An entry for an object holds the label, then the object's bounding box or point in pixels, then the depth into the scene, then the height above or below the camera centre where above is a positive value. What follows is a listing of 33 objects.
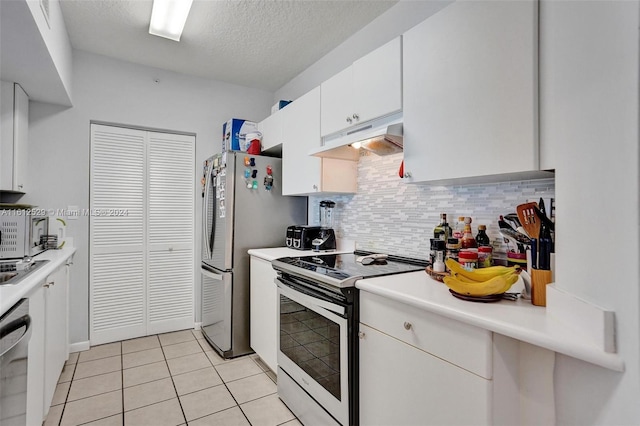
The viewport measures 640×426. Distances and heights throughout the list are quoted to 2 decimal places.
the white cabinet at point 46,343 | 1.44 -0.73
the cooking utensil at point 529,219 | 1.16 -0.02
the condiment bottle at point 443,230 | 1.72 -0.09
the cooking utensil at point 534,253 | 1.12 -0.14
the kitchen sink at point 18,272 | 1.44 -0.32
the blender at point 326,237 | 2.64 -0.21
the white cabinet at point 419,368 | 0.97 -0.55
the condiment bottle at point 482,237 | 1.55 -0.11
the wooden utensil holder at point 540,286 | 1.07 -0.24
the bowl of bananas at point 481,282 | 1.08 -0.25
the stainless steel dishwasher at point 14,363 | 1.11 -0.58
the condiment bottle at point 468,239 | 1.56 -0.12
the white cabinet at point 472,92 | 1.13 +0.50
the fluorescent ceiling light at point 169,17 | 2.09 +1.37
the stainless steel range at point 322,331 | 1.47 -0.63
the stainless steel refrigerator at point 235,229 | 2.62 -0.15
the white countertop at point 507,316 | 0.77 -0.31
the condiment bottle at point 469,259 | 1.40 -0.20
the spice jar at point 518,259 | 1.36 -0.19
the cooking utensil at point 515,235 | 1.38 -0.09
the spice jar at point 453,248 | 1.56 -0.17
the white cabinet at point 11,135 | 2.21 +0.53
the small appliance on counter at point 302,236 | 2.64 -0.20
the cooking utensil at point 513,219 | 1.41 -0.02
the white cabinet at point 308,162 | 2.35 +0.40
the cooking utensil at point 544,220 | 1.14 -0.02
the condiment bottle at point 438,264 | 1.53 -0.24
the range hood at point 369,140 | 1.63 +0.42
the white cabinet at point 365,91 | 1.67 +0.73
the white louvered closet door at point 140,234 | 2.91 -0.23
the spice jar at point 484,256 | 1.44 -0.19
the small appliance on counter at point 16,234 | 1.96 -0.15
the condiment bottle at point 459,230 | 1.67 -0.09
